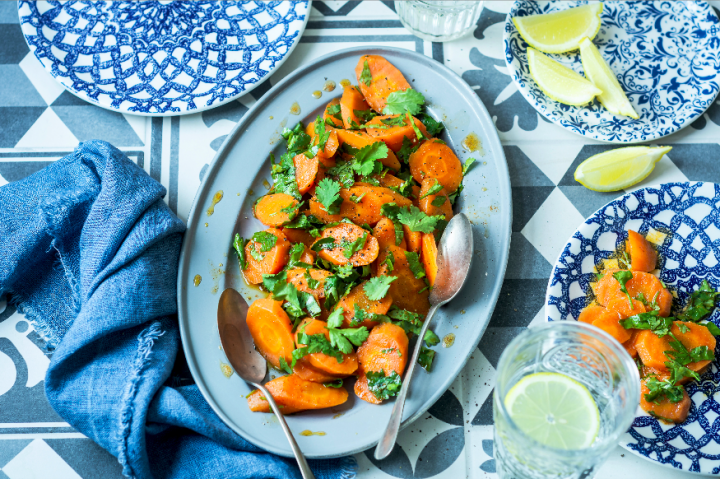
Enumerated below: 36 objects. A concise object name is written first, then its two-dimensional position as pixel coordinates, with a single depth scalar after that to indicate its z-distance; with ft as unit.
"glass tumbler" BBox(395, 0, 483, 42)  3.15
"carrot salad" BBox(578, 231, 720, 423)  2.80
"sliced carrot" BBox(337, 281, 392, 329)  2.86
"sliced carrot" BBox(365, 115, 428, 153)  2.98
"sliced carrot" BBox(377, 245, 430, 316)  2.90
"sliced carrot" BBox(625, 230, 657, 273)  2.91
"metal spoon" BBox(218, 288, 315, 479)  2.90
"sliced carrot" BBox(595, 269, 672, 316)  2.87
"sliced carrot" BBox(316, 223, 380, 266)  2.90
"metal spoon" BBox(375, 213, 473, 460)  2.87
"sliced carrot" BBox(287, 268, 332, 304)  2.91
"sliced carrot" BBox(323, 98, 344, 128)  3.06
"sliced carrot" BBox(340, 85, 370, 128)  3.06
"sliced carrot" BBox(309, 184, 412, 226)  2.94
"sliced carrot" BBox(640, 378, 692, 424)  2.80
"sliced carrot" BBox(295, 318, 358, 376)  2.83
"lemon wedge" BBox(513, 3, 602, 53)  3.17
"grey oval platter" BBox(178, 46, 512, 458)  2.86
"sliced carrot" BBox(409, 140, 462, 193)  2.97
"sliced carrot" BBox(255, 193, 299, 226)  2.98
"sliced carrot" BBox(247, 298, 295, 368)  2.88
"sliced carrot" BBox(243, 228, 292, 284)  2.95
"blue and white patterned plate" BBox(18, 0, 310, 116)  3.19
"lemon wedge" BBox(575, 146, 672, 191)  3.03
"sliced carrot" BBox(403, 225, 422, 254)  2.93
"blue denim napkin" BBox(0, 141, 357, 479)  2.87
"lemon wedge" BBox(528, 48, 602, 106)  3.09
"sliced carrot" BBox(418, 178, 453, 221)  2.95
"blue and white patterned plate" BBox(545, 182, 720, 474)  2.93
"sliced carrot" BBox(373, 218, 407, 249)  2.92
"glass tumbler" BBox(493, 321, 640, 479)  2.58
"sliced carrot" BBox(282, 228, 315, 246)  2.99
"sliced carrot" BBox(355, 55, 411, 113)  3.07
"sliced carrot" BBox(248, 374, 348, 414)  2.85
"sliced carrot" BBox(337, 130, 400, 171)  2.98
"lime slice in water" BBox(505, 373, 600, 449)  2.65
